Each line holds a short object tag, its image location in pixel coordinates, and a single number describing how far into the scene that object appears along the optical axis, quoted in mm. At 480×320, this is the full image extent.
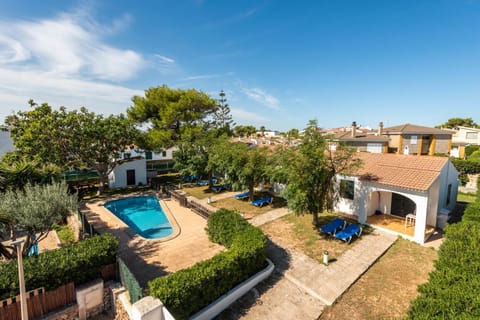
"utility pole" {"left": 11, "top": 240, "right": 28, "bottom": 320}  5688
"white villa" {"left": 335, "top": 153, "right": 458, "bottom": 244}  12641
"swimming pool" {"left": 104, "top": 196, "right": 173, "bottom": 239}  16344
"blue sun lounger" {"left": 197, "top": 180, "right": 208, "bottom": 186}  28469
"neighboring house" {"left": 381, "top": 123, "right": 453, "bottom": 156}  32469
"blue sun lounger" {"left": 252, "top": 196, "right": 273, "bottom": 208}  19469
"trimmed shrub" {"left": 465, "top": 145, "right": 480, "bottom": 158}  37866
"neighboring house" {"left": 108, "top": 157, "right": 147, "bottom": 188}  27297
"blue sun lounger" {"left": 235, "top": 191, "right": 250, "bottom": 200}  21672
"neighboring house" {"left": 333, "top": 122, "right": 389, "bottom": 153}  30841
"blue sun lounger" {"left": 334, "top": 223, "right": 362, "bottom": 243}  12641
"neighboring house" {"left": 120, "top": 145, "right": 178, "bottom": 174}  33625
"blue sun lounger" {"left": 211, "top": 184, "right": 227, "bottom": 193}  25006
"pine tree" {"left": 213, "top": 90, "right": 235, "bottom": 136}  37219
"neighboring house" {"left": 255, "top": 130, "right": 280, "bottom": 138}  74012
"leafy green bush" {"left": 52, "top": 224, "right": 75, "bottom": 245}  13625
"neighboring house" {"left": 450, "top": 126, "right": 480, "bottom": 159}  39141
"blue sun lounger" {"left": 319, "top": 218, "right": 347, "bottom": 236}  13253
